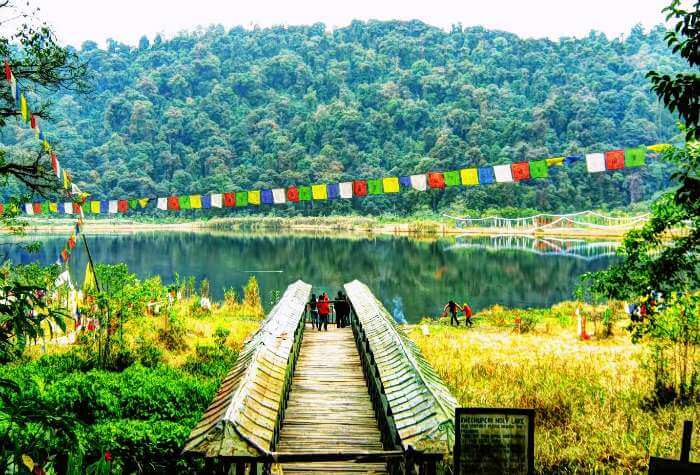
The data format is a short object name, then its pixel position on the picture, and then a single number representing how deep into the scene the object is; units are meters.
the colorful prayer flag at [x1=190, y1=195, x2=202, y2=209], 24.12
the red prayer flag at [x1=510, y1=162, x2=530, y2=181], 18.31
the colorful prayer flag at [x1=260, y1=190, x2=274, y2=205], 23.64
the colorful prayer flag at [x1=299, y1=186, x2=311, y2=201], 21.94
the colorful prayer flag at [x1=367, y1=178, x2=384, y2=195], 20.83
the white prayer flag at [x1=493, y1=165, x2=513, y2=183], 18.41
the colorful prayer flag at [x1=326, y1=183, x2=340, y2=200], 22.17
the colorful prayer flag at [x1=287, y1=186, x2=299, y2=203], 22.41
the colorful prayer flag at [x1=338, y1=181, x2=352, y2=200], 21.55
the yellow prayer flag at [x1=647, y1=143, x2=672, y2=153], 8.07
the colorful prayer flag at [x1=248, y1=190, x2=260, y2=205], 22.86
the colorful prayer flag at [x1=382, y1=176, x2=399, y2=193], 19.95
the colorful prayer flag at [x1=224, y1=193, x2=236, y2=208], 23.21
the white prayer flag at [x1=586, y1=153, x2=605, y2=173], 17.27
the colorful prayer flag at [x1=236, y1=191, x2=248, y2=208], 22.89
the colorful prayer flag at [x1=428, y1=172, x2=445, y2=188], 20.08
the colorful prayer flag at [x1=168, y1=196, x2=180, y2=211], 23.91
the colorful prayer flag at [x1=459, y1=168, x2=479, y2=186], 19.44
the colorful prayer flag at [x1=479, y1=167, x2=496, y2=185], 18.98
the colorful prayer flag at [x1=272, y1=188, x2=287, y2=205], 22.66
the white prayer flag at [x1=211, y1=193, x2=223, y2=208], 23.56
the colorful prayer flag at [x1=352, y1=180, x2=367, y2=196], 21.28
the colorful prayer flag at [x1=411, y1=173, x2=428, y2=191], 20.09
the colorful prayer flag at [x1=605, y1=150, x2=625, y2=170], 17.14
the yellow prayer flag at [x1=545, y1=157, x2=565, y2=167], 16.31
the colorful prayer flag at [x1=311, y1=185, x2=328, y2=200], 21.52
